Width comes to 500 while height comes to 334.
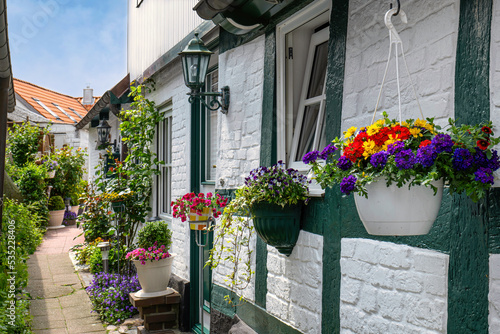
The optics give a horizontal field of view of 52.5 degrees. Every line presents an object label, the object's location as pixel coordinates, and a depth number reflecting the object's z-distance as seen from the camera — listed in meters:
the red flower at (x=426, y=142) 1.85
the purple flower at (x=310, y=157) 2.46
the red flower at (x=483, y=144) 1.77
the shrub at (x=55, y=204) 14.89
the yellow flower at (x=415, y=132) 1.93
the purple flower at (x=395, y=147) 1.89
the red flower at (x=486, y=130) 1.80
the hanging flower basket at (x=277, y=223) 3.24
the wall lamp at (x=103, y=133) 10.41
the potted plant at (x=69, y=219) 15.88
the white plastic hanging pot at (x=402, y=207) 1.97
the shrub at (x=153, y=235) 5.93
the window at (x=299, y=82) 3.60
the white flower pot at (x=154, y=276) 5.79
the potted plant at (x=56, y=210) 14.74
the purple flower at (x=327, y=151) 2.34
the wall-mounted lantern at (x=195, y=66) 4.39
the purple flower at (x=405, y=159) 1.84
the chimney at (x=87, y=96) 25.77
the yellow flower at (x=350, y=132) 2.22
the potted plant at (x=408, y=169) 1.80
